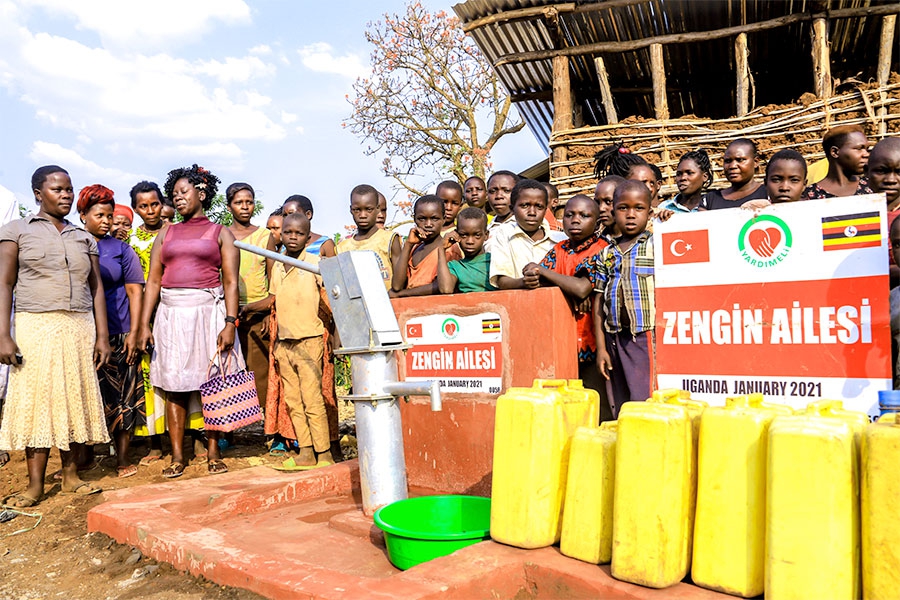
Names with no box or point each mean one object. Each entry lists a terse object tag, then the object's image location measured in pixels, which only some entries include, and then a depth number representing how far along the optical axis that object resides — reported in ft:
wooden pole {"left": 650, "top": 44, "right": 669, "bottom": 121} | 27.27
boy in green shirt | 12.99
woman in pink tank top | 15.11
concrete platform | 6.71
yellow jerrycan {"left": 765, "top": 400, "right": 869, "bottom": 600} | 5.70
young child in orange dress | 14.10
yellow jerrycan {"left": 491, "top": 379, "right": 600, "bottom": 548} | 7.51
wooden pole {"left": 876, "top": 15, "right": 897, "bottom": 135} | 24.49
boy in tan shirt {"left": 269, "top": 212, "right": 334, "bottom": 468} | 15.34
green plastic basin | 7.97
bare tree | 51.29
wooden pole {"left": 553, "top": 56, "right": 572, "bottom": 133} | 28.96
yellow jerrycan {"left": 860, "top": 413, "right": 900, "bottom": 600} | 5.45
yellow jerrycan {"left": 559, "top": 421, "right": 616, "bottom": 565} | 7.09
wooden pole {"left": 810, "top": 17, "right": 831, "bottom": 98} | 24.70
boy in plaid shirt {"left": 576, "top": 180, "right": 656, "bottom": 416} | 10.48
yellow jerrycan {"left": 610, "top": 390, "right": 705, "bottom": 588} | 6.44
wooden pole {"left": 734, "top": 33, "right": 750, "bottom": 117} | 26.66
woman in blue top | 15.90
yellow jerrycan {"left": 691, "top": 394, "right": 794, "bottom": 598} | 6.21
